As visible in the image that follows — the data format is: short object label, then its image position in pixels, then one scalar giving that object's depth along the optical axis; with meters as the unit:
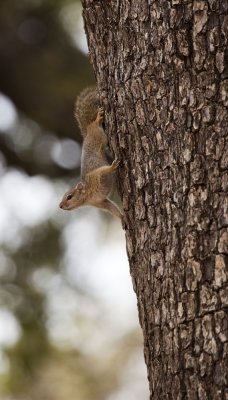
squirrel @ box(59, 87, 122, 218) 7.21
